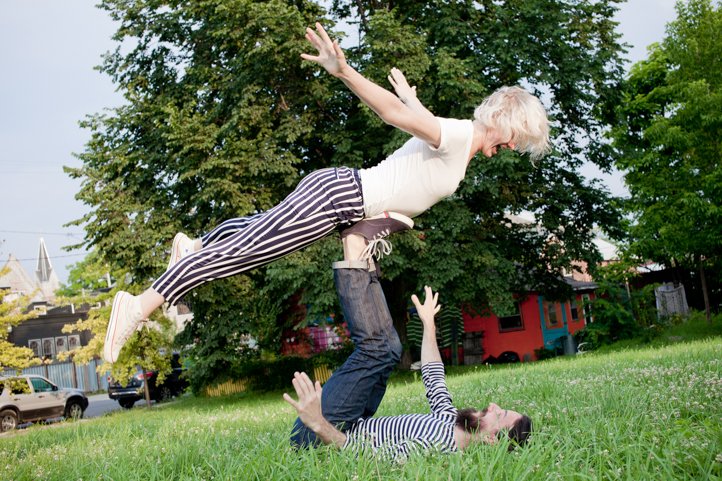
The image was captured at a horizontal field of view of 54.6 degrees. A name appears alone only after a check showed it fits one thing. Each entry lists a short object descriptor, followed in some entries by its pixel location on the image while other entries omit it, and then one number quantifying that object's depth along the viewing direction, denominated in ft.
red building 97.30
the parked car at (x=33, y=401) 63.67
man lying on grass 11.61
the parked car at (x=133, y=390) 83.41
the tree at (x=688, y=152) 70.59
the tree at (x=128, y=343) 65.62
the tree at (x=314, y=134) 56.34
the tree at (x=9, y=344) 59.72
